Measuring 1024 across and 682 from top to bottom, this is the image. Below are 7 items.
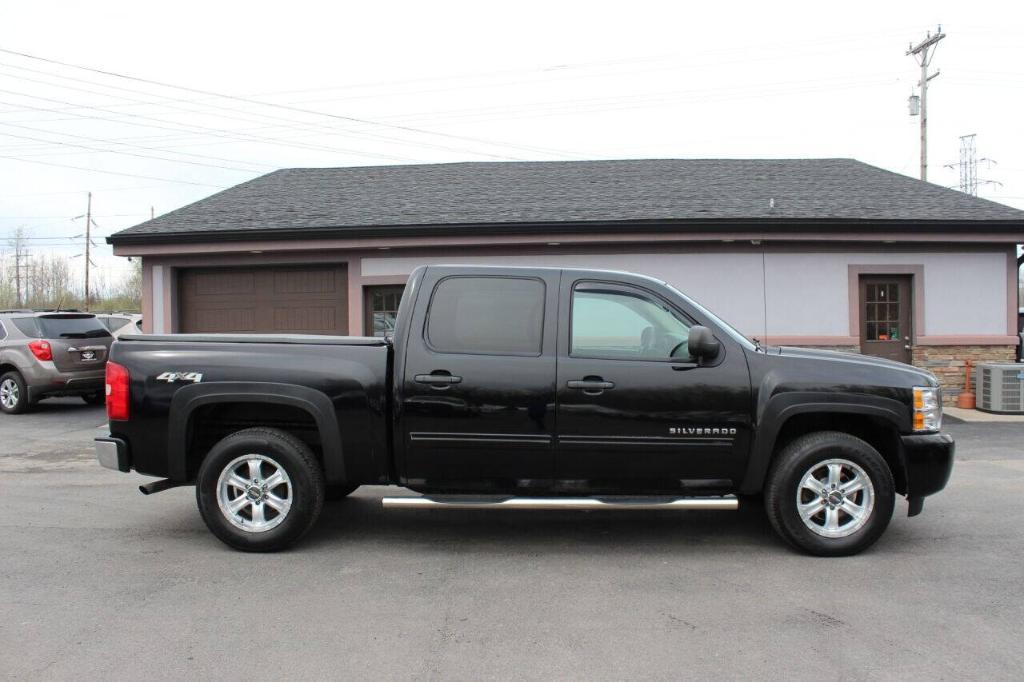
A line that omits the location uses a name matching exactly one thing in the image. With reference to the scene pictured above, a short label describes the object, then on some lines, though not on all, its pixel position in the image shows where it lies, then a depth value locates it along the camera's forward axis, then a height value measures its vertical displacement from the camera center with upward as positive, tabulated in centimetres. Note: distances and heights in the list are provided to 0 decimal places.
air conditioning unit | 1168 -90
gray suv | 1226 -39
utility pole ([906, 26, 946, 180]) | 2894 +1039
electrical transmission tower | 4203 +905
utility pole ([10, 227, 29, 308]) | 6211 +564
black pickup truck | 496 -54
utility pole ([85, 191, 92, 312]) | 5542 +810
